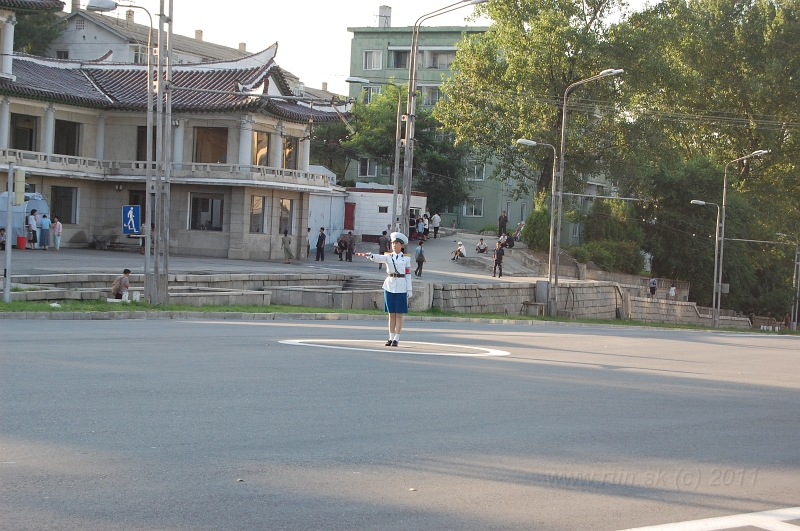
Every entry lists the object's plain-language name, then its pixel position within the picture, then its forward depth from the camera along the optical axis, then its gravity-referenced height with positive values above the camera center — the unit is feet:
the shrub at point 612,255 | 180.24 -2.96
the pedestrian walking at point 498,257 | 149.38 -3.50
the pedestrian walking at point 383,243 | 143.43 -1.96
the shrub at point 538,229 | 176.64 +1.63
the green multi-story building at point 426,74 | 243.60 +45.88
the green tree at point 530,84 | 171.94 +30.58
